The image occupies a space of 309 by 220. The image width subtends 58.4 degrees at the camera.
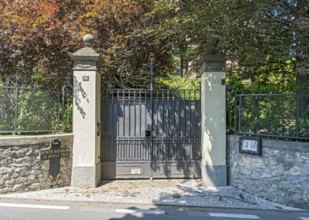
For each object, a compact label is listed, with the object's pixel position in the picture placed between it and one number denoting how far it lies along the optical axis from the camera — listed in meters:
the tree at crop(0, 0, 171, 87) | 7.77
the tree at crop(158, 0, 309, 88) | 5.78
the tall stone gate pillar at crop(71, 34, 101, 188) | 6.11
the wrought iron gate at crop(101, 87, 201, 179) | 6.88
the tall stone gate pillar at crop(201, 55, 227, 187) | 6.33
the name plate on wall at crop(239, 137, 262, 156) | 5.60
